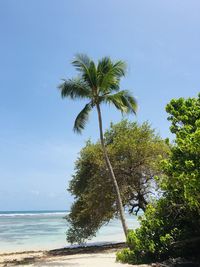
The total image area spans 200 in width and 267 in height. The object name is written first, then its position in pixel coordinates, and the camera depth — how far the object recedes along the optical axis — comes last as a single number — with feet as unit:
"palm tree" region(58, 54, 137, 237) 36.02
